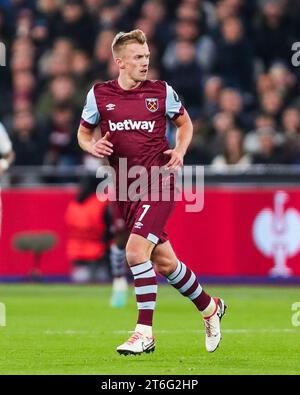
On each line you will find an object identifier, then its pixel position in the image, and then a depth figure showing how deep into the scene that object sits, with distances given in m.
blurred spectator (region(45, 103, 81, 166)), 19.56
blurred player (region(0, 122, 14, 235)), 13.64
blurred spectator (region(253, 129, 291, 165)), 18.04
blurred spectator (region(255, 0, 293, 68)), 19.89
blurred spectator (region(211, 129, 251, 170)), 17.92
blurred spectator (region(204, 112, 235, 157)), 18.39
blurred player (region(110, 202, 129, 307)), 14.53
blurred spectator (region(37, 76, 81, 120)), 20.15
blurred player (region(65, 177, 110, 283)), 17.97
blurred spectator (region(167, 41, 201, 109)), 19.55
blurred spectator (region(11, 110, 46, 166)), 19.73
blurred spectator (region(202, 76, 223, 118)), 19.12
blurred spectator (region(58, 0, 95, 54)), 21.08
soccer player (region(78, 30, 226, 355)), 9.45
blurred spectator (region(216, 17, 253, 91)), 19.62
